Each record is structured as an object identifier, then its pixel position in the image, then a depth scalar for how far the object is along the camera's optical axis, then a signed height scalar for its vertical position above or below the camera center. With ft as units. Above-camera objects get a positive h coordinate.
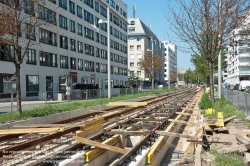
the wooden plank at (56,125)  32.85 -4.33
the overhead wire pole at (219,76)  73.43 +1.81
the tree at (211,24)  50.88 +10.32
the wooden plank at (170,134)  26.73 -4.39
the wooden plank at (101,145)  23.82 -4.68
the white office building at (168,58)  522.80 +48.81
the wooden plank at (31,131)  29.55 -4.38
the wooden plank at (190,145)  23.79 -5.18
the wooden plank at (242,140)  22.71 -4.45
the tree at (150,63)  182.29 +13.00
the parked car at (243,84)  200.23 -0.54
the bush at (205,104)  57.36 -3.84
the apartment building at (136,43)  329.52 +45.26
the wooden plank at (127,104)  68.01 -4.27
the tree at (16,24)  43.68 +9.37
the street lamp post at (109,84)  91.01 +0.36
